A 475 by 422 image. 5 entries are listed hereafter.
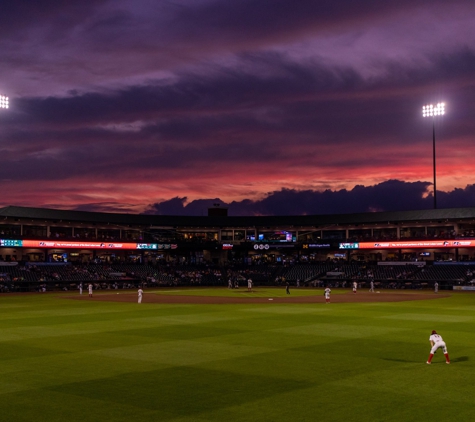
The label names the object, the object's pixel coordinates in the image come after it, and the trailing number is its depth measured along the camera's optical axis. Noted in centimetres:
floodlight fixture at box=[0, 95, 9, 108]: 6412
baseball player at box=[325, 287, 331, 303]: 5712
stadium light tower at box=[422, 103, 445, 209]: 9162
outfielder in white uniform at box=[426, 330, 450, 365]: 2186
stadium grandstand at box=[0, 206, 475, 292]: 9638
